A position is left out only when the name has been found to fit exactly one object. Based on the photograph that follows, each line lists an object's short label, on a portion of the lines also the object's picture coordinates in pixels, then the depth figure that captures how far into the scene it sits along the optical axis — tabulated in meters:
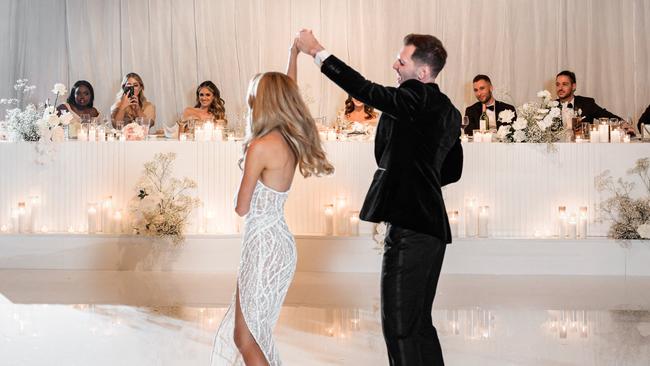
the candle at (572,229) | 6.80
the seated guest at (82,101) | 8.96
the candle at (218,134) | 7.08
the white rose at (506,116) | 7.00
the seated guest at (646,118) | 8.46
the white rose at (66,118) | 7.07
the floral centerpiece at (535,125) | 6.84
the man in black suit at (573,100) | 8.48
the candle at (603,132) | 7.04
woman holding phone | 8.74
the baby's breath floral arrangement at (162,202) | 6.77
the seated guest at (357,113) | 8.70
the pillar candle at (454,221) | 6.84
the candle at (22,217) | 6.98
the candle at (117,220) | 6.92
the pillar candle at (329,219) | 6.83
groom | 3.15
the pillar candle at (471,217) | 6.84
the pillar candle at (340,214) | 6.86
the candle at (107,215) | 6.94
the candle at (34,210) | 6.98
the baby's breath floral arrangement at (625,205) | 6.70
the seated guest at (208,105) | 8.62
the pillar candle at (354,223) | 6.88
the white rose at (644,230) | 6.59
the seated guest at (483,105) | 8.55
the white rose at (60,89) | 7.29
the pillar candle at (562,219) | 6.81
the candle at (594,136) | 7.03
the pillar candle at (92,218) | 6.92
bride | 3.27
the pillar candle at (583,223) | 6.81
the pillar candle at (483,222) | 6.81
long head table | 6.84
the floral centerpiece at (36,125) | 6.98
